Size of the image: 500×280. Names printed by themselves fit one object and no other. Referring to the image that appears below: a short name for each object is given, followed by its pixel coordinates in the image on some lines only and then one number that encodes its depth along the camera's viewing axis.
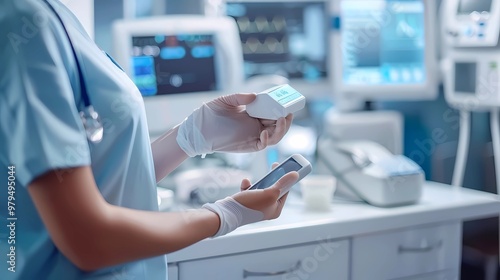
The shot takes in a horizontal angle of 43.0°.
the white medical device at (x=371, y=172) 1.84
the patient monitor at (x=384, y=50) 2.22
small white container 1.83
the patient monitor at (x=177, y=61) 1.85
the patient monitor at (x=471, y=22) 2.11
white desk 1.55
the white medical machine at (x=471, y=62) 2.13
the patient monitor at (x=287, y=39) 2.24
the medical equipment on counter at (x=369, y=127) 2.18
